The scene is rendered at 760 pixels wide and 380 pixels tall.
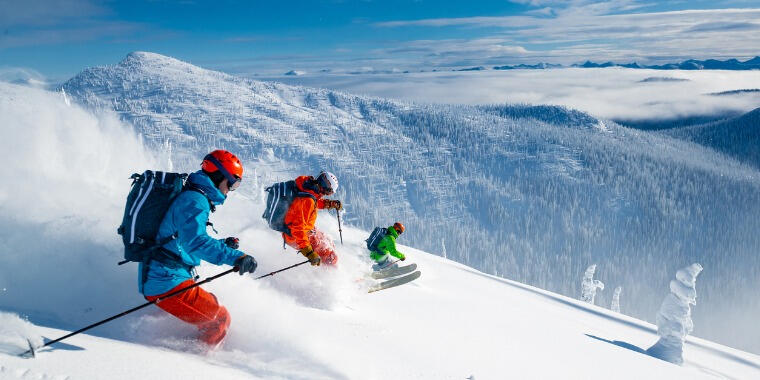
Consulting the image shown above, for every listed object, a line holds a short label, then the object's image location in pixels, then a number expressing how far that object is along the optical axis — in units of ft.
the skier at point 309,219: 26.84
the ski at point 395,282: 34.75
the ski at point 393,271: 39.42
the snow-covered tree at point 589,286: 153.69
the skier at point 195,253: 15.19
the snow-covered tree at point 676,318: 55.11
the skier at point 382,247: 42.32
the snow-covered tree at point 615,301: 189.37
